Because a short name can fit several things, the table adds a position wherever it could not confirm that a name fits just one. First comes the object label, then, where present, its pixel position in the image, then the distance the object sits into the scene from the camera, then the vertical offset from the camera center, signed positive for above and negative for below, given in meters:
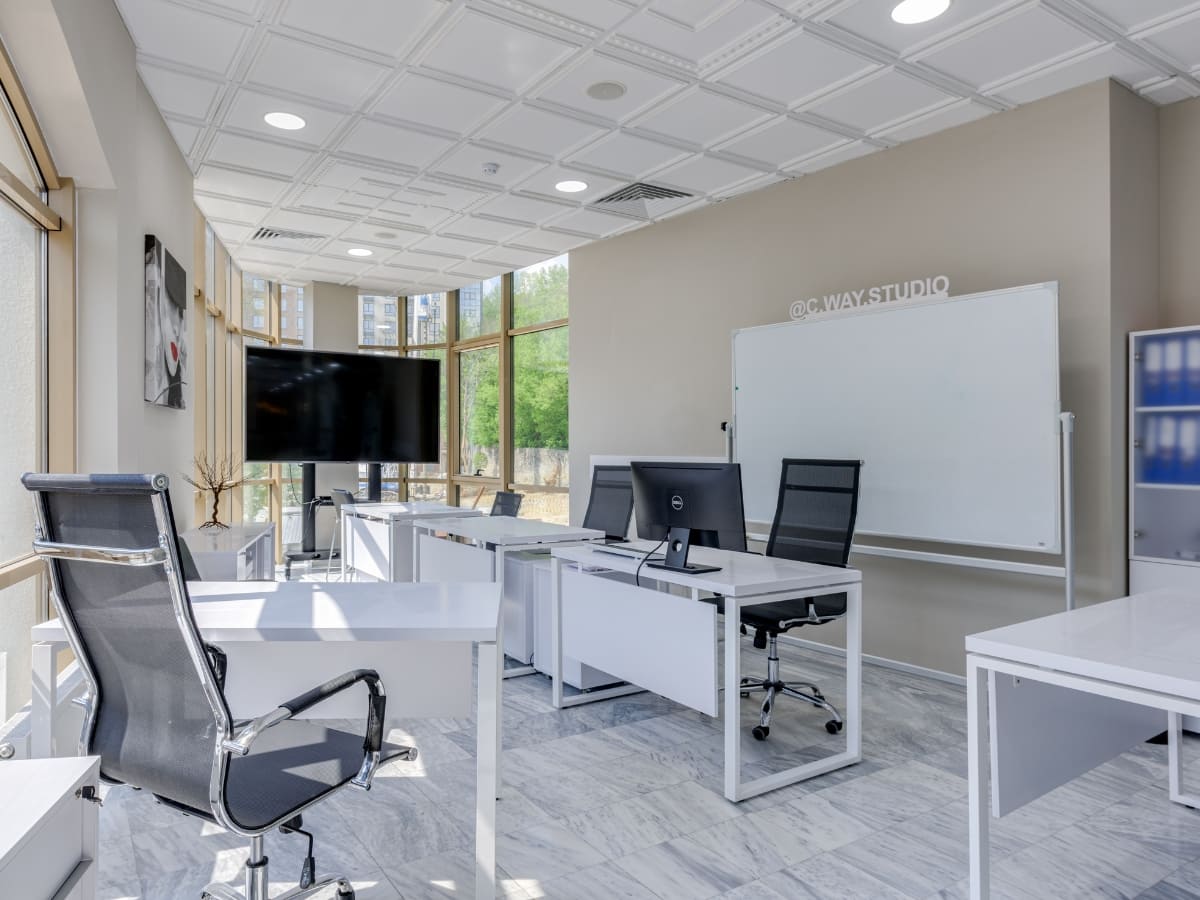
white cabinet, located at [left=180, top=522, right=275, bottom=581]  4.11 -0.53
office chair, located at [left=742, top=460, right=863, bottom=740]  3.47 -0.43
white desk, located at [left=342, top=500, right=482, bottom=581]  5.88 -0.63
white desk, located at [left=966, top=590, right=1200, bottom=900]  1.65 -0.52
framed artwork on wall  3.86 +0.70
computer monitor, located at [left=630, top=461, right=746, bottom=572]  3.13 -0.22
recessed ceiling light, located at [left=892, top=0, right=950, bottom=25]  3.10 +1.80
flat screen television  6.84 +0.46
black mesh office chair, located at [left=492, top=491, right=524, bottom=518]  5.76 -0.36
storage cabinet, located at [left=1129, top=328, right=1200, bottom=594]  3.57 -0.03
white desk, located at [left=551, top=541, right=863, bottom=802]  2.80 -0.73
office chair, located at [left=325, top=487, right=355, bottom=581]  6.72 -0.41
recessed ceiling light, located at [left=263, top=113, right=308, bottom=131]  4.15 +1.82
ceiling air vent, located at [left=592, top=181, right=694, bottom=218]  5.40 +1.84
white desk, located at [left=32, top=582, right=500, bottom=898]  1.98 -0.55
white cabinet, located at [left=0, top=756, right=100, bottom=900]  0.97 -0.50
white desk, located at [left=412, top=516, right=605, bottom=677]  4.29 -0.58
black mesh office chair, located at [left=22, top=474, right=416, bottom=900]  1.51 -0.46
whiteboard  3.75 +0.23
